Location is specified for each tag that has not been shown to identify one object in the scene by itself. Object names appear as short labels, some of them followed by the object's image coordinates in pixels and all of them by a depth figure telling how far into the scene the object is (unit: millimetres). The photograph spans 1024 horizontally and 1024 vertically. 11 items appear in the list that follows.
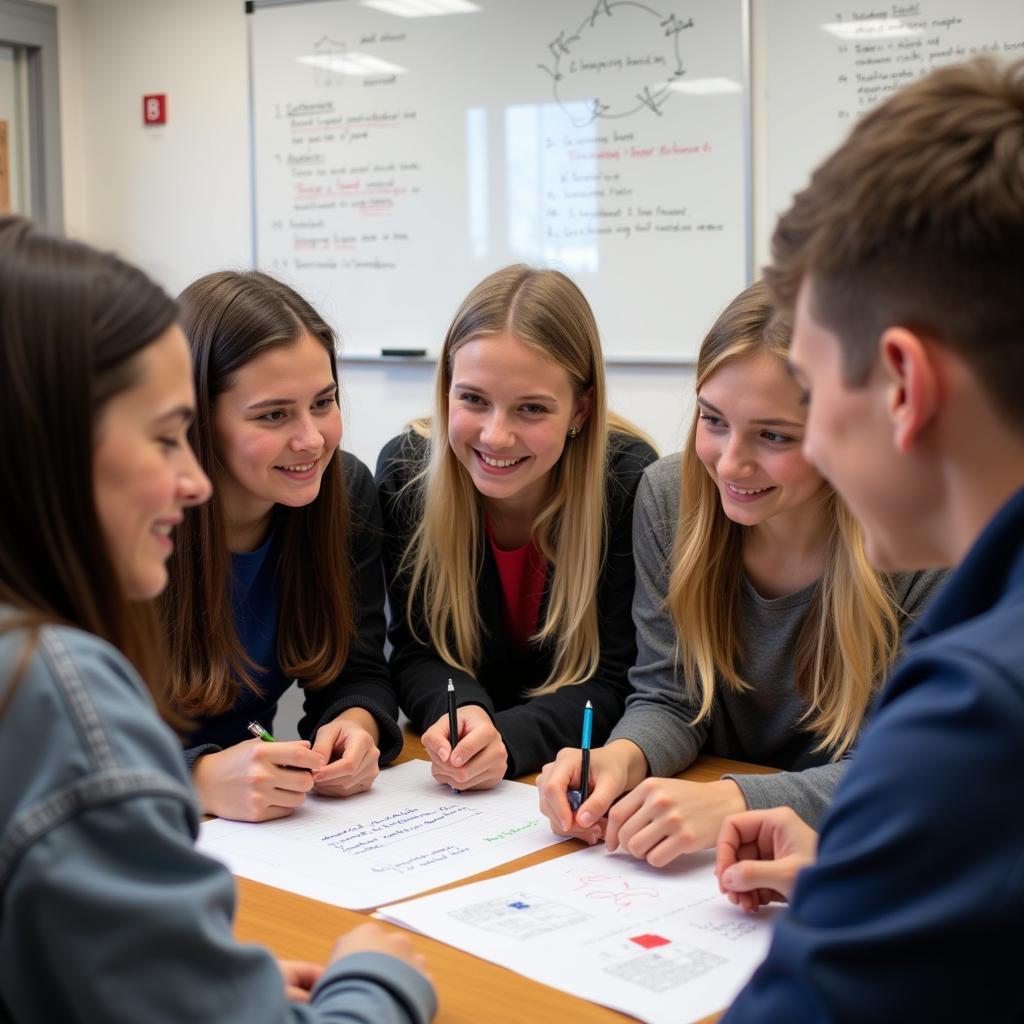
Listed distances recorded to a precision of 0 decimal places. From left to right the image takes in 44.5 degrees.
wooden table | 1002
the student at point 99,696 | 661
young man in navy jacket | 667
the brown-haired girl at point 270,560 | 1696
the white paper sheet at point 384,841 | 1271
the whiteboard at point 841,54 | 3162
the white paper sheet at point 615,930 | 1032
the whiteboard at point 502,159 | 3553
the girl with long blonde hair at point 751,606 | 1573
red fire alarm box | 4516
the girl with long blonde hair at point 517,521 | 1929
